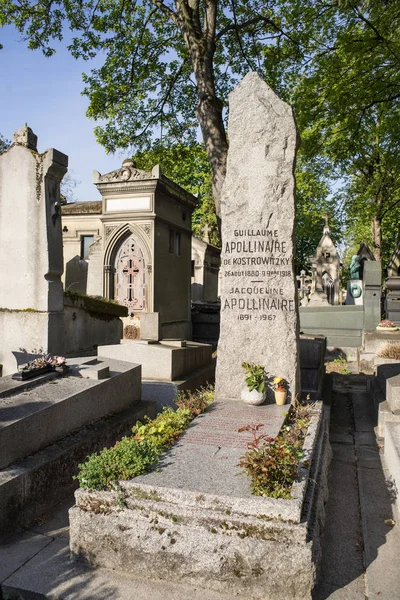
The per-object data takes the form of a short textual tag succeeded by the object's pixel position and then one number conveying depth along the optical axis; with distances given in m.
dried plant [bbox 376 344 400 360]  8.64
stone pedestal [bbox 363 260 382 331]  14.16
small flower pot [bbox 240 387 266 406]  5.41
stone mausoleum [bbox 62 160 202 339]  12.16
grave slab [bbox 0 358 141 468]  3.83
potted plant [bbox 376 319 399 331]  11.33
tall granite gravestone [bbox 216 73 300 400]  5.70
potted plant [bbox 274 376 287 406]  5.43
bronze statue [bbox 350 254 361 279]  19.97
